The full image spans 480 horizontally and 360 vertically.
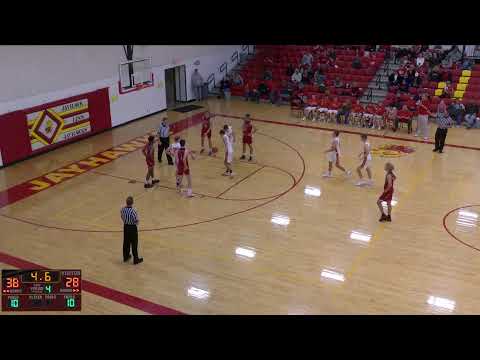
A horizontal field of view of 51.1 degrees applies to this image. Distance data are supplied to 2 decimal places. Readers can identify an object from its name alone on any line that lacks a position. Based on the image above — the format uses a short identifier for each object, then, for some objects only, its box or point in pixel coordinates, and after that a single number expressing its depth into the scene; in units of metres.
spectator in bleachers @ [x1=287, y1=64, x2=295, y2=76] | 25.78
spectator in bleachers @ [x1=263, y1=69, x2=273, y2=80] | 26.05
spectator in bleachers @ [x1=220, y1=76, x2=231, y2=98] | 25.92
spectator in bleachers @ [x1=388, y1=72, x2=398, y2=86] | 22.95
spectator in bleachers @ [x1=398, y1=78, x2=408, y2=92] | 22.59
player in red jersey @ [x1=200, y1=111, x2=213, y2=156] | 16.38
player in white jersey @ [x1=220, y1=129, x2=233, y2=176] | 14.09
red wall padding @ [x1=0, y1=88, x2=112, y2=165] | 15.82
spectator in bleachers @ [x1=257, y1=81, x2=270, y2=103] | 25.38
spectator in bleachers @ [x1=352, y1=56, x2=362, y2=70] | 24.70
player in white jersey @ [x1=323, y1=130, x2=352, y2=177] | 14.13
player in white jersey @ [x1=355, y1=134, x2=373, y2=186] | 13.48
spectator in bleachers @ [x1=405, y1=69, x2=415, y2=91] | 22.59
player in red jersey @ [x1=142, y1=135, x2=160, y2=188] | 13.41
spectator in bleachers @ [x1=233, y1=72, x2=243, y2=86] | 26.50
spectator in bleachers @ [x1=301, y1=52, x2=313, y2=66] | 25.86
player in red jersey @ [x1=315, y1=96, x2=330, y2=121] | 21.42
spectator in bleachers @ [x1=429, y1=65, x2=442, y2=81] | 22.46
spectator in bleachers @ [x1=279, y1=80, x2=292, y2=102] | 24.88
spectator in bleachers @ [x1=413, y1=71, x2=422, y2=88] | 22.42
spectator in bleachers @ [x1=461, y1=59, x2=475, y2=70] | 22.82
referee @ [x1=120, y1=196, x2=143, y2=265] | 9.68
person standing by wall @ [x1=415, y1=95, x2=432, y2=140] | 18.41
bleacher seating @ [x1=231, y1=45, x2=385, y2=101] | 24.22
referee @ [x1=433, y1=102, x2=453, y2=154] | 16.41
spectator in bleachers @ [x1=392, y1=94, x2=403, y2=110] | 21.07
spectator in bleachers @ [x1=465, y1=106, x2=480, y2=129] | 20.03
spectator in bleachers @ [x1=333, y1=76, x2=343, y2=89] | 23.55
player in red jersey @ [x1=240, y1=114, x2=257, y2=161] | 15.61
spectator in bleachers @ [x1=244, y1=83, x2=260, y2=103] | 25.31
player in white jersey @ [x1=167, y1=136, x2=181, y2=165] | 13.32
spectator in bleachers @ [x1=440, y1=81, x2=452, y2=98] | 21.31
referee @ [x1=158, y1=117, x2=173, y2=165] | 15.48
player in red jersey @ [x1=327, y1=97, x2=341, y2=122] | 21.23
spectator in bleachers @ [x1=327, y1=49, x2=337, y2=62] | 25.72
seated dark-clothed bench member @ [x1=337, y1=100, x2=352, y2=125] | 20.83
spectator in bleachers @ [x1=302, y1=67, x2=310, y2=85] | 24.91
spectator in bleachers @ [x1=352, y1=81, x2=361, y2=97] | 22.94
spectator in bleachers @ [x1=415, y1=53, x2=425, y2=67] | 23.78
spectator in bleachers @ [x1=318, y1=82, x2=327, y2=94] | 23.50
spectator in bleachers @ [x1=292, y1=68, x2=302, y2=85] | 24.96
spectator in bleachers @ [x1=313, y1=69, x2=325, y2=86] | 24.12
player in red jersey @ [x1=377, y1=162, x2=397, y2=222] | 11.41
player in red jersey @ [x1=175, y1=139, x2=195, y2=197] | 13.02
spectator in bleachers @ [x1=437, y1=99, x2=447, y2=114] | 16.22
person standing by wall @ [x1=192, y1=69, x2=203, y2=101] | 25.04
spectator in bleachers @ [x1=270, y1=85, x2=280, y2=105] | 24.64
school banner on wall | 16.80
